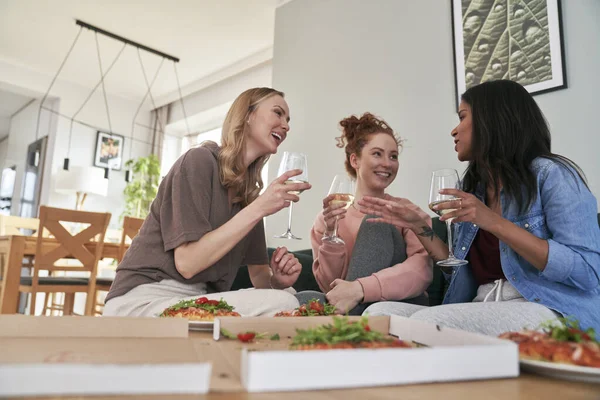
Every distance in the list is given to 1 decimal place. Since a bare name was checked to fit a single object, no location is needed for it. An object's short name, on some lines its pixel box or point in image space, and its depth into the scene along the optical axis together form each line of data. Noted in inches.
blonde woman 53.7
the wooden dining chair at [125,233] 148.7
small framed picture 239.9
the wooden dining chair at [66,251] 125.8
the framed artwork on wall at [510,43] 85.6
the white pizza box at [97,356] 14.3
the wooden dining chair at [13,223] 168.4
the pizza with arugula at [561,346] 20.8
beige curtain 259.3
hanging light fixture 186.9
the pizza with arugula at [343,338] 20.5
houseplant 235.3
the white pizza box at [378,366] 15.9
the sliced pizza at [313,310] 38.4
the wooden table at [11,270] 118.3
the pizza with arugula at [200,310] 36.5
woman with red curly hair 60.4
